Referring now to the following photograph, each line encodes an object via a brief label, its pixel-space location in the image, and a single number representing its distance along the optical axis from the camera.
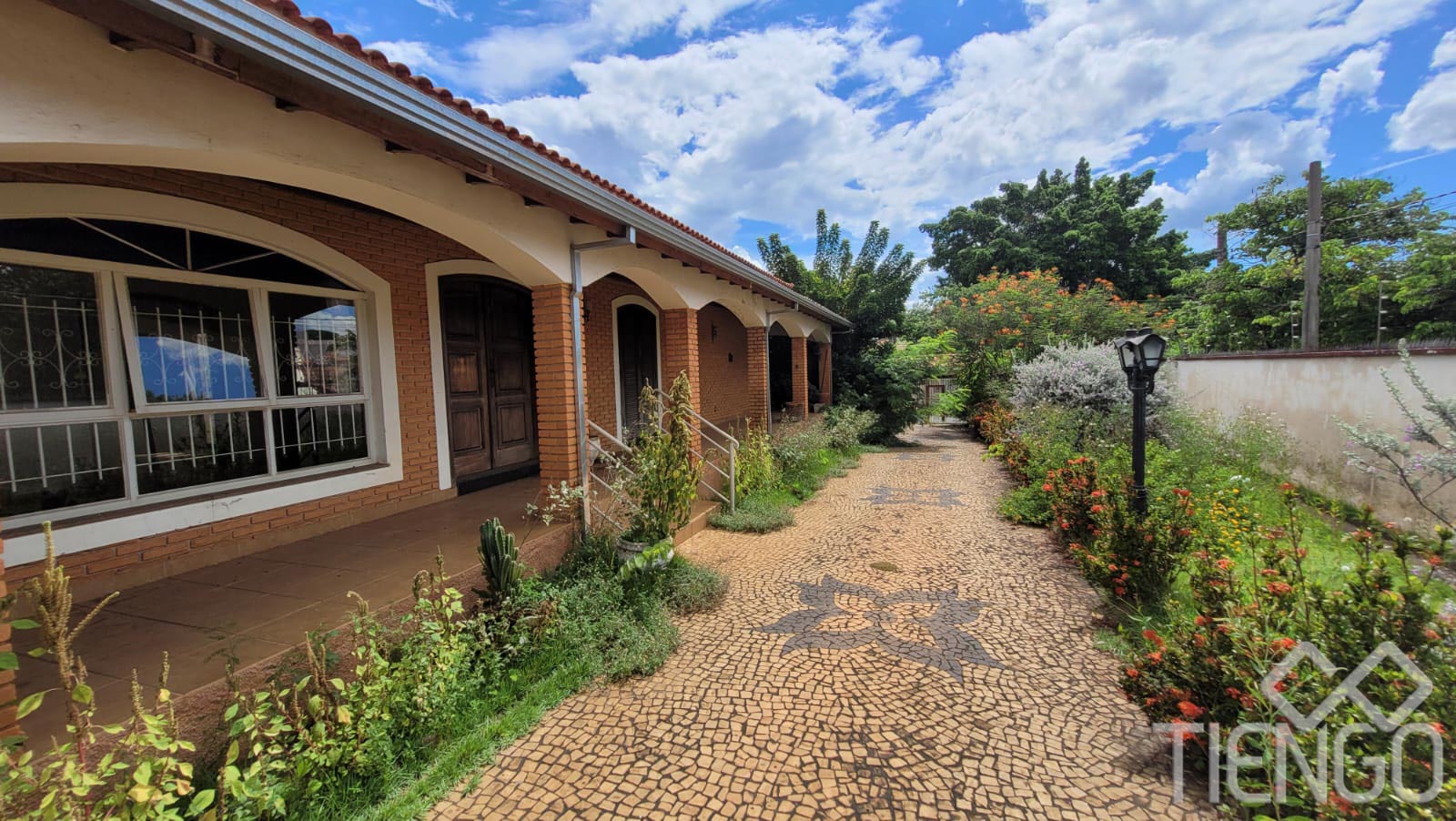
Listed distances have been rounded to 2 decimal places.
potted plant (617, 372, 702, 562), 4.29
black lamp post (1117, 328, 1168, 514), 4.38
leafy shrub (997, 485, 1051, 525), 6.14
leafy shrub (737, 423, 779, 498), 7.28
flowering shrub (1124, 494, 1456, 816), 1.87
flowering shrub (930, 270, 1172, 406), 13.56
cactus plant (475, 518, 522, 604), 3.26
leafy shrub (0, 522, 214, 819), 1.48
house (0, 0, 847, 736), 1.94
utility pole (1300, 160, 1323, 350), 11.28
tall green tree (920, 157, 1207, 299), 23.47
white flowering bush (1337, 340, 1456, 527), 4.46
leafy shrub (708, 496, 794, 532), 6.10
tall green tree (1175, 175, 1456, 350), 12.32
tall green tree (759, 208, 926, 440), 13.40
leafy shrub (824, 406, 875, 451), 10.87
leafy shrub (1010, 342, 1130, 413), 8.37
